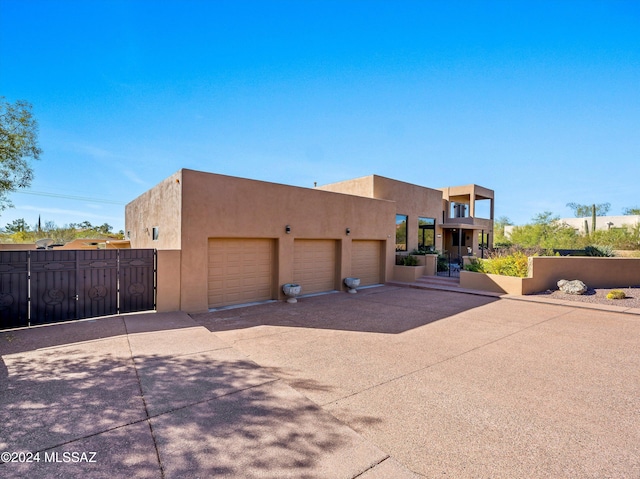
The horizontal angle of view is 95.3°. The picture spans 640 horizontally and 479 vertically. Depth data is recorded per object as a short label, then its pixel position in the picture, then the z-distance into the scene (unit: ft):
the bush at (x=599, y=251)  48.40
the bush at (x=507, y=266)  39.58
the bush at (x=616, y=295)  33.65
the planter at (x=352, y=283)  39.32
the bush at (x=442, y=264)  55.34
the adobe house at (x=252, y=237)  26.99
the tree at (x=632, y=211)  129.70
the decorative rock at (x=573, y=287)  36.27
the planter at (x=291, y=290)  32.65
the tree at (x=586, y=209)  145.07
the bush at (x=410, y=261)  48.71
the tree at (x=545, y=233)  90.10
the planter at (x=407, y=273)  46.91
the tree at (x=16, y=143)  29.60
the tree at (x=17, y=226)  118.50
